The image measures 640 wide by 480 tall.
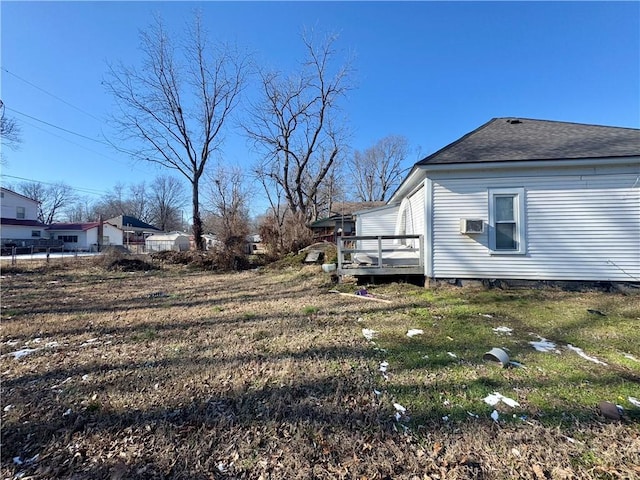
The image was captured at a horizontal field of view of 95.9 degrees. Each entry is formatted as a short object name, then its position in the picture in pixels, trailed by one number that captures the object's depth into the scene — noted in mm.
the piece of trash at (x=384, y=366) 3058
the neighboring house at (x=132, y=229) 37972
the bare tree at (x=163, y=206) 56350
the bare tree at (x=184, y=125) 17389
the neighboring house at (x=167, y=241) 33438
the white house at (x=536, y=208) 6426
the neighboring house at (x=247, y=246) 14986
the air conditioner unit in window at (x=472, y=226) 6758
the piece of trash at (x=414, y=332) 4178
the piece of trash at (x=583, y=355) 3235
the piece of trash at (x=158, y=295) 7359
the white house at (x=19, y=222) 27375
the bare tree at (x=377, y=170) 39094
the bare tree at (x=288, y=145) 21203
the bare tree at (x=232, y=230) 13992
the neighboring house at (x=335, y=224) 21014
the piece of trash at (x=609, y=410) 2215
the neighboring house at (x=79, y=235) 33156
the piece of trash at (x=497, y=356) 3112
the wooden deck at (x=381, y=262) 7508
